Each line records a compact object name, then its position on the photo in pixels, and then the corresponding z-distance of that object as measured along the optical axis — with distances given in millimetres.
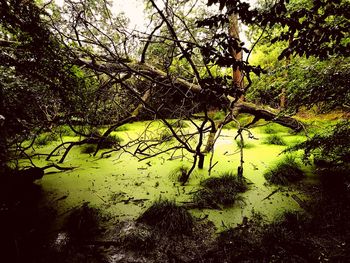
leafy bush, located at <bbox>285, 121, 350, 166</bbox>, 1813
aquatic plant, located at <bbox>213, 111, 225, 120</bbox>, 6668
